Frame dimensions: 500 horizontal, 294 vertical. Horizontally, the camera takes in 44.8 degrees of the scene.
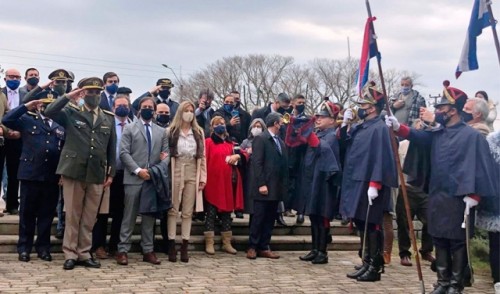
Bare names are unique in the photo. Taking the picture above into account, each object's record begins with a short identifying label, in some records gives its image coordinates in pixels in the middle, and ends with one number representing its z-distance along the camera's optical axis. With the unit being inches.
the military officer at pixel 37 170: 311.1
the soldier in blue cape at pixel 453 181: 261.4
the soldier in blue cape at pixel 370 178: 301.7
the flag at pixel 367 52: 293.6
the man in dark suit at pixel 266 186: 357.4
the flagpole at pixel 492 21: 263.5
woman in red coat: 363.9
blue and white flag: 276.5
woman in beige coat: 338.8
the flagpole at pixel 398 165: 272.7
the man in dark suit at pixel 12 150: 360.5
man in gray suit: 324.8
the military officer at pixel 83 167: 304.8
